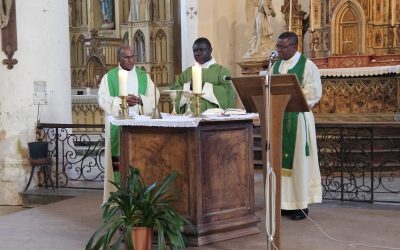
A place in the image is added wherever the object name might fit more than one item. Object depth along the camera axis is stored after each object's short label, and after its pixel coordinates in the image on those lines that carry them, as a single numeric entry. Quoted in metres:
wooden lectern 4.29
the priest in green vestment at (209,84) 5.82
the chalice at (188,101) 5.14
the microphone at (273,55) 3.96
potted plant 4.47
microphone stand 4.11
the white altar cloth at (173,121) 4.71
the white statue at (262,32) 12.04
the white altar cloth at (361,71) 10.21
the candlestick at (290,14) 11.49
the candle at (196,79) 4.86
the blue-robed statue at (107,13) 15.47
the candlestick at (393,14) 11.26
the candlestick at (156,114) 5.15
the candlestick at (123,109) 5.01
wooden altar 4.90
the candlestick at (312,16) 11.84
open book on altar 5.20
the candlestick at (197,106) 4.91
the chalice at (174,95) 5.42
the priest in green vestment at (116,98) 6.09
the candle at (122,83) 4.89
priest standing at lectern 5.88
